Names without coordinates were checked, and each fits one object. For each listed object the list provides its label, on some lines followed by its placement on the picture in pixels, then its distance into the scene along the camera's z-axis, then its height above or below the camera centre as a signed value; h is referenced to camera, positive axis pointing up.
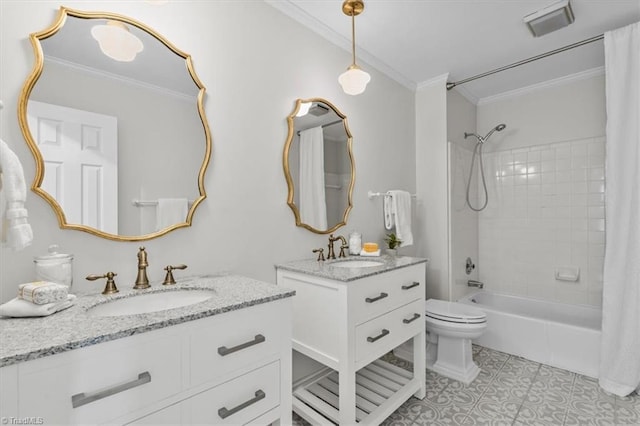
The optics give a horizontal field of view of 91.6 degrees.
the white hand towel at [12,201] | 0.83 +0.04
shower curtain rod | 2.21 +1.22
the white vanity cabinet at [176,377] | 0.71 -0.44
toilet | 2.15 -0.88
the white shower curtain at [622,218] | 2.00 -0.03
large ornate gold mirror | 1.11 +0.36
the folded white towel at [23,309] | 0.86 -0.26
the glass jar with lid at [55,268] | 1.02 -0.17
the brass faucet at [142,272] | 1.23 -0.23
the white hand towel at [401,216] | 2.42 -0.01
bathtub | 2.22 -0.94
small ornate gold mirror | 1.88 +0.32
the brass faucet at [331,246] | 2.02 -0.21
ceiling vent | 1.90 +1.25
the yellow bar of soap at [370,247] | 2.14 -0.22
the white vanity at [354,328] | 1.50 -0.60
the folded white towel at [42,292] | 0.88 -0.22
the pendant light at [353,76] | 1.72 +0.77
